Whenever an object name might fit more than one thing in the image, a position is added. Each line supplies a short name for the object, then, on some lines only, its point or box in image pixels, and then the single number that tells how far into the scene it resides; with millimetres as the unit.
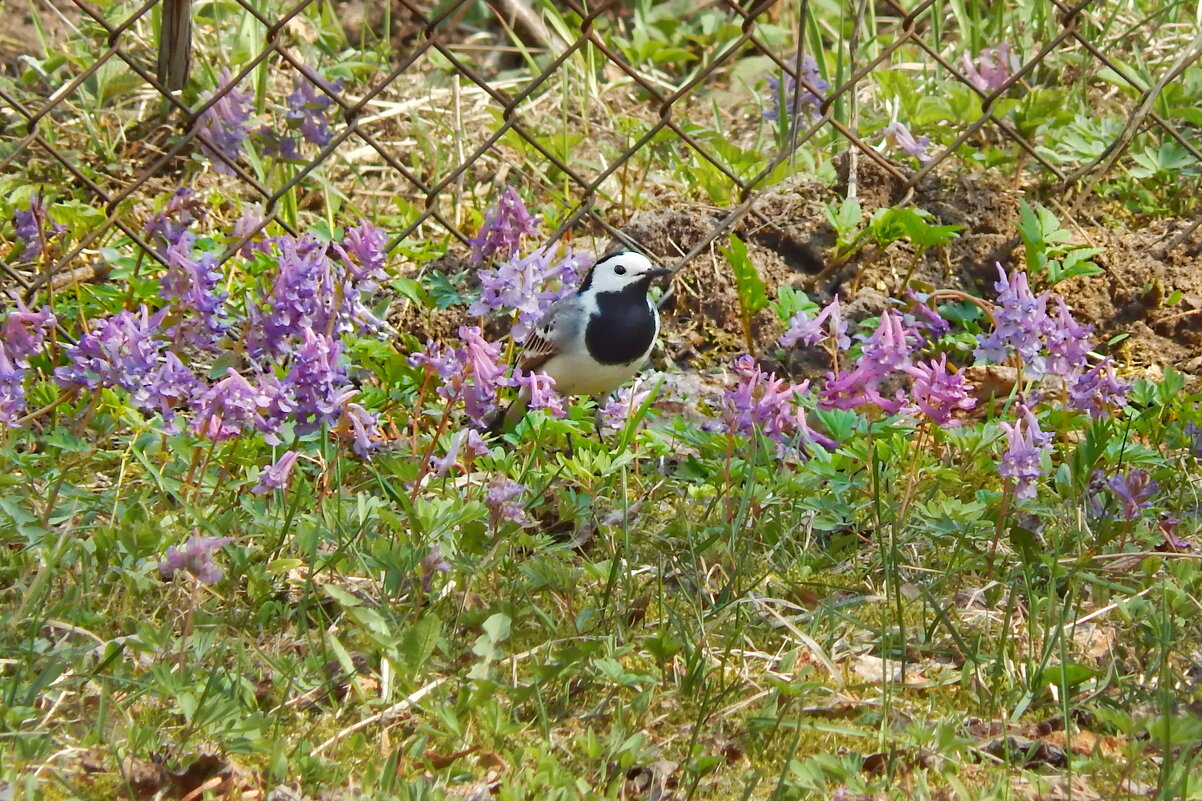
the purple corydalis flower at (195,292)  6809
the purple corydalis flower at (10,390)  6410
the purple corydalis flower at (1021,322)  6078
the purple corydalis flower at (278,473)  5863
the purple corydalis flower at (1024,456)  5652
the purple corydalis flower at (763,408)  6277
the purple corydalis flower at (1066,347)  6242
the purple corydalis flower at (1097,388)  6493
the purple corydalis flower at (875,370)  6285
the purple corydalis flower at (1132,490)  5965
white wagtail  8437
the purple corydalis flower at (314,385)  6055
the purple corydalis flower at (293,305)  6547
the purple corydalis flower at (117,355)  6133
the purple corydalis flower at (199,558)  4762
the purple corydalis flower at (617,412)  7441
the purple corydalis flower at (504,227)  7930
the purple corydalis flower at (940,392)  6078
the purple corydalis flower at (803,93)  9508
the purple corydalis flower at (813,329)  6621
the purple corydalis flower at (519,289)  7031
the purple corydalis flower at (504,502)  5695
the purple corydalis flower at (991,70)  9656
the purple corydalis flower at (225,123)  8062
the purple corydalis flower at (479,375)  6184
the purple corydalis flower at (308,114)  8445
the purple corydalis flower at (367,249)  6898
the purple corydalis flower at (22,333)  6609
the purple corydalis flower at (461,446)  5652
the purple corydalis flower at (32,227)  7789
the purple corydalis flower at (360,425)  6121
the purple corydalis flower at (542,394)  6836
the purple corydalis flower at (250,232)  7770
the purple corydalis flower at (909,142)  8937
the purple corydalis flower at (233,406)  5871
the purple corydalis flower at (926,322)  7086
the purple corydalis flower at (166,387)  6156
